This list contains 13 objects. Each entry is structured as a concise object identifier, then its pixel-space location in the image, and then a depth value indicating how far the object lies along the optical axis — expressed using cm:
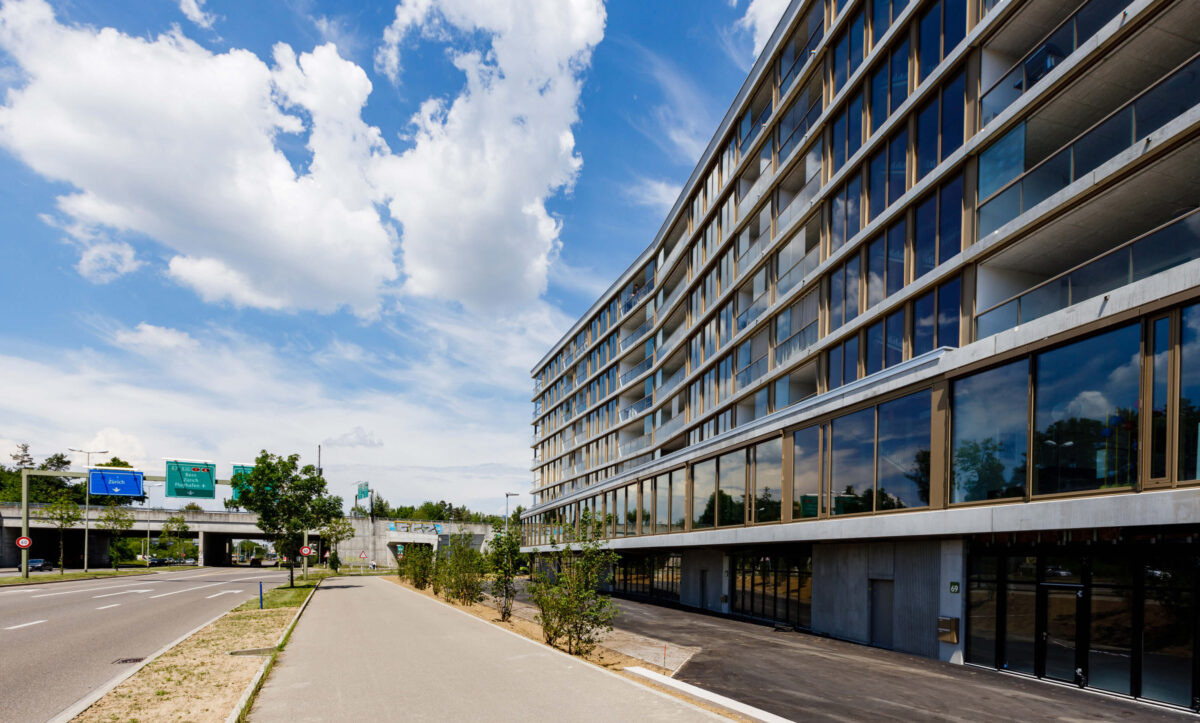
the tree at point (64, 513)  6006
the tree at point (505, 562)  2675
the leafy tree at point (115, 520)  6827
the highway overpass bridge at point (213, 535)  7556
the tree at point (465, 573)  3275
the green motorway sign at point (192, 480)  5672
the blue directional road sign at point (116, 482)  5256
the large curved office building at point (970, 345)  1459
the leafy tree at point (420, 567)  4469
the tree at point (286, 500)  4488
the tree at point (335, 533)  6481
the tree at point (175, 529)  8306
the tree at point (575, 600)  1744
